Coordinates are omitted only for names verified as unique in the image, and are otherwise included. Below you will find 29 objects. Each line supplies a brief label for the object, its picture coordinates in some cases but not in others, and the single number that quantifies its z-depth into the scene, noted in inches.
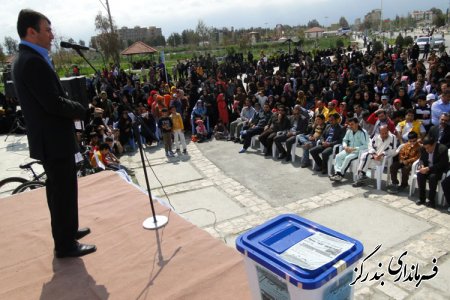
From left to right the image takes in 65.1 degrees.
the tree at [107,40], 991.4
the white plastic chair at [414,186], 201.0
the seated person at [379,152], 234.4
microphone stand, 121.6
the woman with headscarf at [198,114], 402.9
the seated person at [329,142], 269.0
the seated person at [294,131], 311.1
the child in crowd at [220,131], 401.1
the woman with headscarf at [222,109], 411.8
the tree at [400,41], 1110.1
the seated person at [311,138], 287.6
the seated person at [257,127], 347.3
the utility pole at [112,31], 770.1
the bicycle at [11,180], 201.2
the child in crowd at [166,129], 343.0
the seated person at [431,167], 199.2
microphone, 114.3
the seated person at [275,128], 322.9
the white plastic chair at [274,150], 319.9
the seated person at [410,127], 256.0
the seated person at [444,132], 234.1
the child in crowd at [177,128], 349.7
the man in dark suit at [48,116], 90.7
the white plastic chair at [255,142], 343.8
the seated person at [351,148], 247.8
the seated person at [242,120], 379.9
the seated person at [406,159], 221.8
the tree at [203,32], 1640.0
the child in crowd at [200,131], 393.1
